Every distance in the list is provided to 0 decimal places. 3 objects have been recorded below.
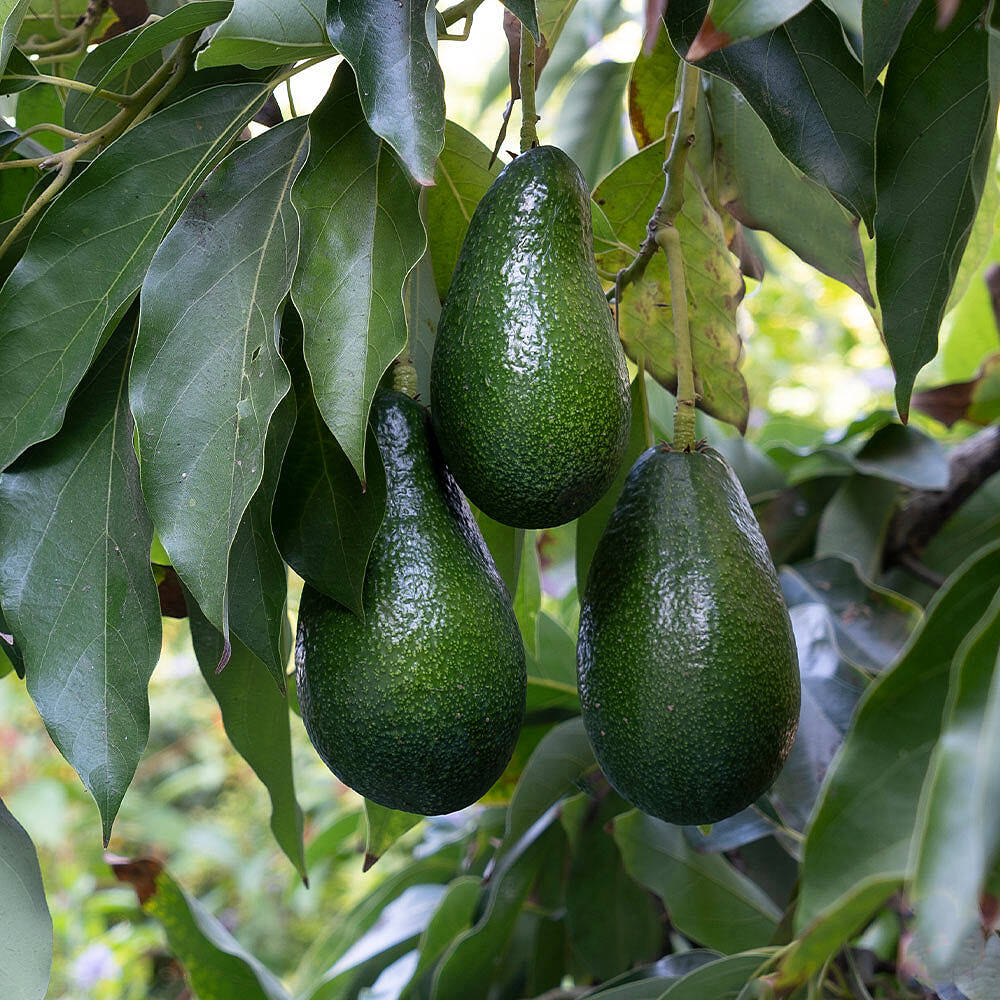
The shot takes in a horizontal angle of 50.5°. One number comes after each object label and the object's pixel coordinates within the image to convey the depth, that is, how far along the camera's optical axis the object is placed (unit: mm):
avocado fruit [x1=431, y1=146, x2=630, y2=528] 548
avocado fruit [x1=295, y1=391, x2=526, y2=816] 543
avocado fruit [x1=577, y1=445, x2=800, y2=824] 545
